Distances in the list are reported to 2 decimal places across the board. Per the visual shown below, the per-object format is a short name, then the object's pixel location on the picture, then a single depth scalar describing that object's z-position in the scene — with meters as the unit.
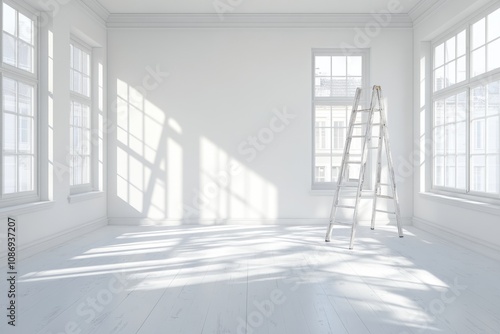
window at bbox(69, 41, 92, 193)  6.03
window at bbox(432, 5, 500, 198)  4.89
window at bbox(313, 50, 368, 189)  6.98
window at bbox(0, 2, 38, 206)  4.46
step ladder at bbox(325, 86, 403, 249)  5.28
